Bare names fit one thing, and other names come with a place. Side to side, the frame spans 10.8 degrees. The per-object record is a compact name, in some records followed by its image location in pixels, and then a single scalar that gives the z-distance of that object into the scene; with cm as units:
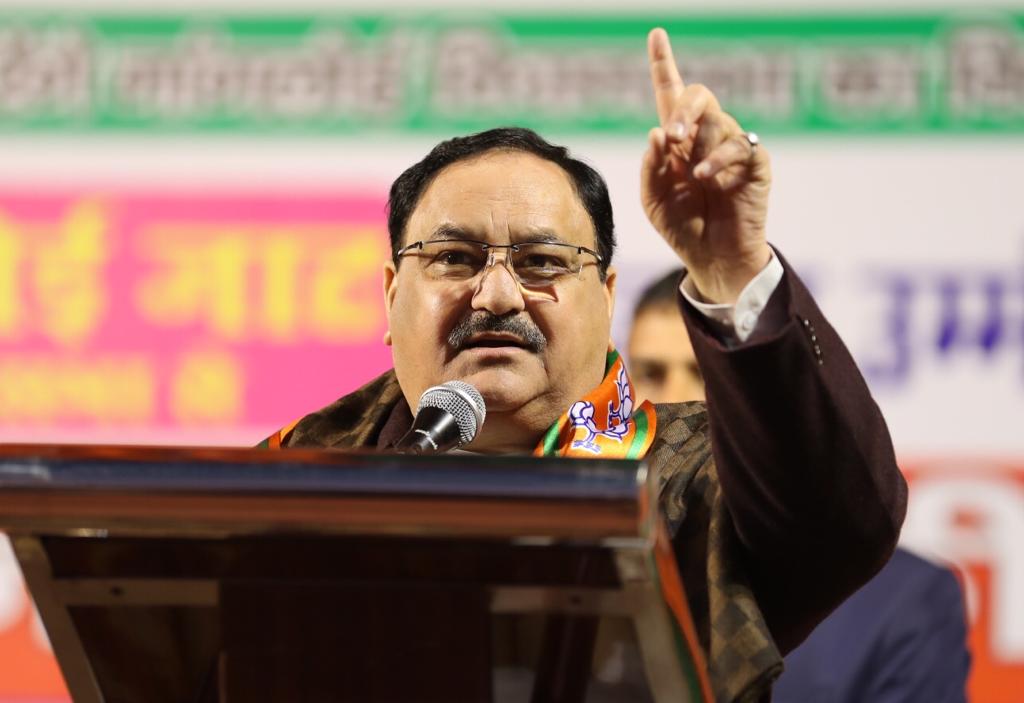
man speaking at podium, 353
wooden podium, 332
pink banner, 474
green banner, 467
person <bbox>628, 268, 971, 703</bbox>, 435
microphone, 355
